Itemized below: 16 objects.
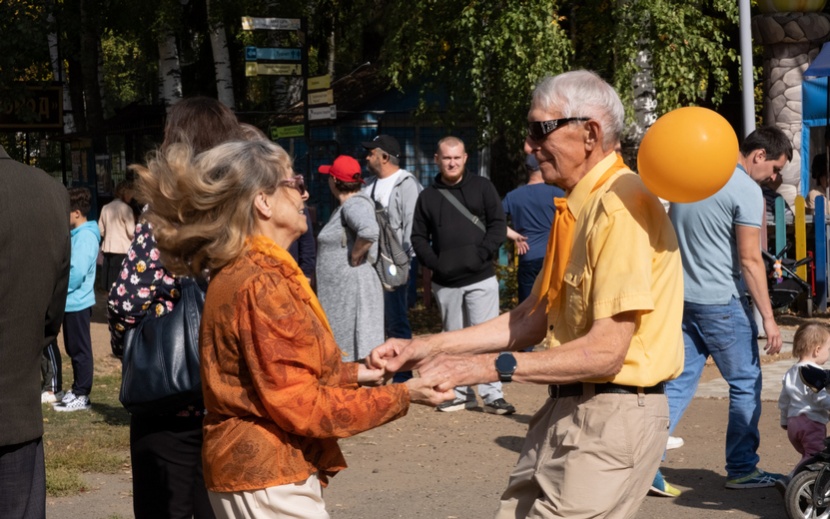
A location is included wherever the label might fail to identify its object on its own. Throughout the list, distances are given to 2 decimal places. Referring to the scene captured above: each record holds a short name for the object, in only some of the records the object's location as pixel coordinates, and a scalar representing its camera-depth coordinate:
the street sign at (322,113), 14.11
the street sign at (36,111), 20.38
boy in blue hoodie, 9.38
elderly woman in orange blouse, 3.16
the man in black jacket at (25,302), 3.65
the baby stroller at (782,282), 9.64
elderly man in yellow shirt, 3.29
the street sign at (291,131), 14.79
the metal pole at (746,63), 12.31
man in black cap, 9.85
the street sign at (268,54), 14.09
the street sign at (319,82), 14.11
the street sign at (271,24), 13.84
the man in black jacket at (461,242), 8.96
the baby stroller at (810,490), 5.82
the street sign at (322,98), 14.16
